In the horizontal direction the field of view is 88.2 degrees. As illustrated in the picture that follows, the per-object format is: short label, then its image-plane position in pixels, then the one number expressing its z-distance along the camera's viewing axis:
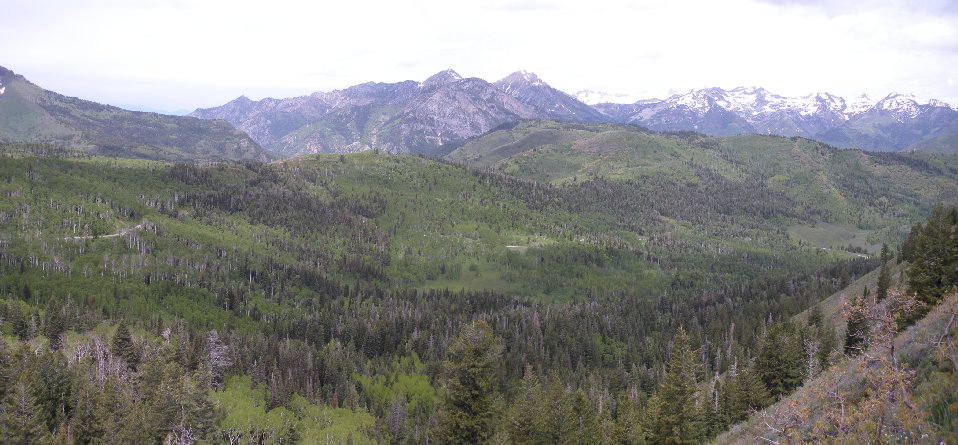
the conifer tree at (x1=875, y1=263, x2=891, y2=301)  104.49
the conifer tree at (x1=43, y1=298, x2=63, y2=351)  122.03
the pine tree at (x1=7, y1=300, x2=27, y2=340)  123.05
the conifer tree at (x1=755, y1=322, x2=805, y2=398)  75.50
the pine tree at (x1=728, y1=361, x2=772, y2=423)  70.12
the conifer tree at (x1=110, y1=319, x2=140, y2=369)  104.94
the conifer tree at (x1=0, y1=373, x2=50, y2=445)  61.31
